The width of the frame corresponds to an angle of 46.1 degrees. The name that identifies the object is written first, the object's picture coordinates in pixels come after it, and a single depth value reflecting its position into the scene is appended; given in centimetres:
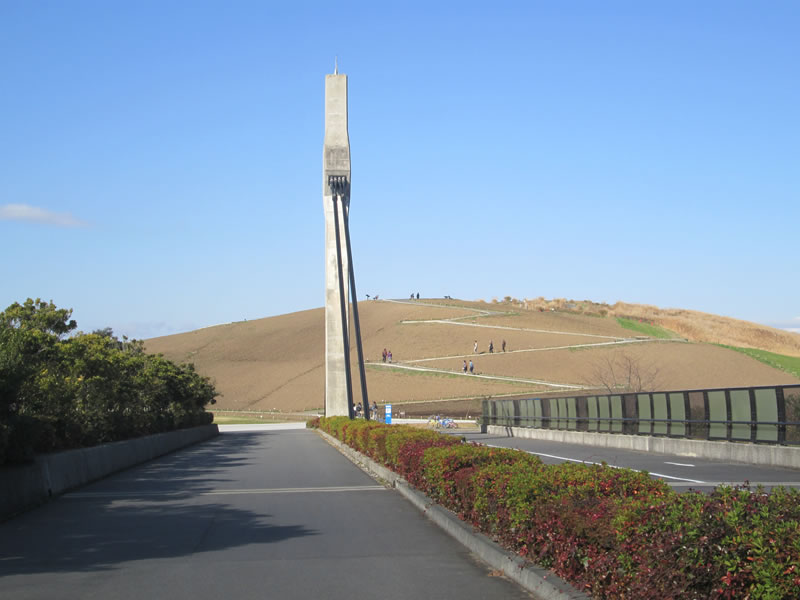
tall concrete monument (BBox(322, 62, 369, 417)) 4941
